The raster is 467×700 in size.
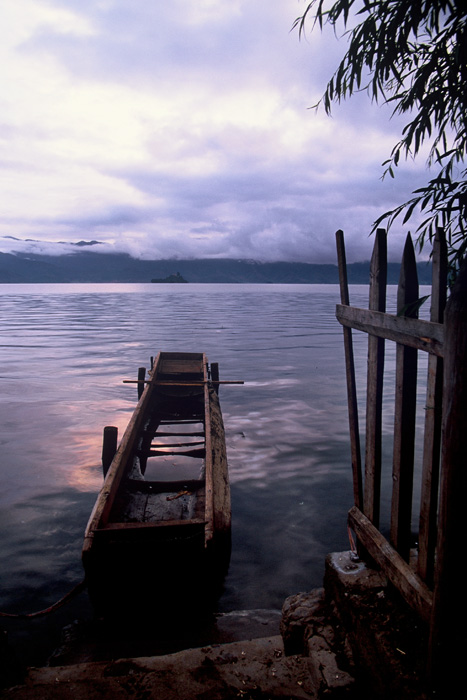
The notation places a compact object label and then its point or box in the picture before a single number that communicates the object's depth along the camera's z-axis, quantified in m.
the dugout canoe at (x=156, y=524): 4.62
